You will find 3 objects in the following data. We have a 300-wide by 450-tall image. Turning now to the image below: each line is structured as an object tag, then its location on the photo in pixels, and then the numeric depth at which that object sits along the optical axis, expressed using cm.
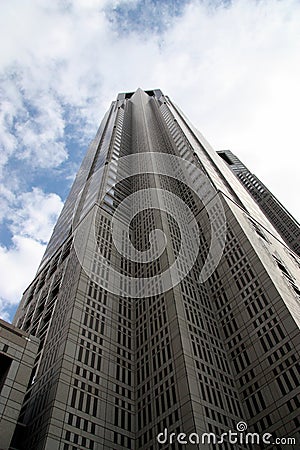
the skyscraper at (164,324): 3959
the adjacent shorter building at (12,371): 3338
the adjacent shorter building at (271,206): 12419
